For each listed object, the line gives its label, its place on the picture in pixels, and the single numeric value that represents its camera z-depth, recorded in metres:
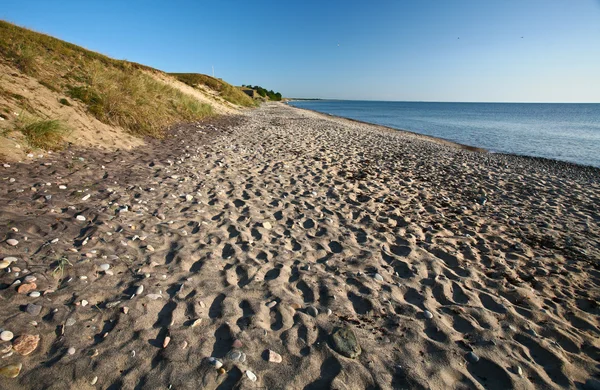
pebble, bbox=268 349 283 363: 2.85
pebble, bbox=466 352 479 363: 3.03
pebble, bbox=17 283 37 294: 3.14
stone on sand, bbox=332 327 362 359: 3.01
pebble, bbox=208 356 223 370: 2.69
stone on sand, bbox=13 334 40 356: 2.53
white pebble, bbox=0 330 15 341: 2.55
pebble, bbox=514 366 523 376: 2.92
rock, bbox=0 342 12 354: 2.46
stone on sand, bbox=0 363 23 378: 2.31
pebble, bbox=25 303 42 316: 2.91
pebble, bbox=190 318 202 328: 3.15
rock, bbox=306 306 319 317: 3.51
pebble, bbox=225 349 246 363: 2.79
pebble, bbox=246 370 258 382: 2.63
